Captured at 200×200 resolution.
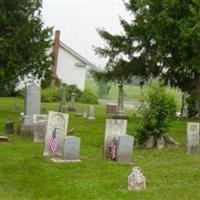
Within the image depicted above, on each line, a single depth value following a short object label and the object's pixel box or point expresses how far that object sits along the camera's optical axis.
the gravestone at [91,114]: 26.84
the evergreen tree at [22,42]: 26.25
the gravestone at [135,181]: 10.71
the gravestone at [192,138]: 16.48
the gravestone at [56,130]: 14.69
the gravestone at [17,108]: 29.93
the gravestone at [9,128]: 19.77
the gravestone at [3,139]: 17.61
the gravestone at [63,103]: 28.17
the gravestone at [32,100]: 21.34
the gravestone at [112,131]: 14.74
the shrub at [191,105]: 33.69
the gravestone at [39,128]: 17.92
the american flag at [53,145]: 14.54
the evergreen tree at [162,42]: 23.42
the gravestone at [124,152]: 14.24
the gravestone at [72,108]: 32.83
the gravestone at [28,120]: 19.72
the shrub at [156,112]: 16.98
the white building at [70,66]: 61.53
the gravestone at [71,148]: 13.79
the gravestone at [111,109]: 32.26
